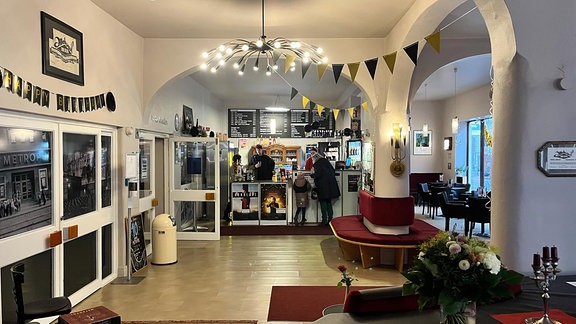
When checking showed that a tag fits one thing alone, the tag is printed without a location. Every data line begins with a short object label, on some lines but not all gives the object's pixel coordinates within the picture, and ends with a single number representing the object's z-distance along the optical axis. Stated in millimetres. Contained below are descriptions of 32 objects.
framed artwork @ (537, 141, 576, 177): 2889
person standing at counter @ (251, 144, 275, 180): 9492
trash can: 6117
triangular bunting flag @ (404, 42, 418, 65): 4539
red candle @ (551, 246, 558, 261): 2041
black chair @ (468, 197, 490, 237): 7668
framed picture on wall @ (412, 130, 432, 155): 12953
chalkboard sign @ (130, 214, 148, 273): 5707
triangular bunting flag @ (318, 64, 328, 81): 5213
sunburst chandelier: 4520
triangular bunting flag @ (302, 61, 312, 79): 5082
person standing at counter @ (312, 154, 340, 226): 8828
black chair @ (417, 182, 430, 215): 11015
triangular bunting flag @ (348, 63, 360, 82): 5395
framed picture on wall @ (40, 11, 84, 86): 3725
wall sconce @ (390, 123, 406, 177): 5684
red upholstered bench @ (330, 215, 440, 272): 5539
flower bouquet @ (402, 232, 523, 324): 1693
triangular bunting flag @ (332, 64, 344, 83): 5344
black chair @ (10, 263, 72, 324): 2713
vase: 1765
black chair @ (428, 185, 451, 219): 9894
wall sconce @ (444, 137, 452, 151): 12188
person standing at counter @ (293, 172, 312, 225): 9008
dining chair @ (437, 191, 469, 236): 8289
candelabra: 1979
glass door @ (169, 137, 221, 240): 7527
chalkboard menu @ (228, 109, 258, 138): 12594
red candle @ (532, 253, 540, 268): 1970
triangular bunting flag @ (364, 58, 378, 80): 5090
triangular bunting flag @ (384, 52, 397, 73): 4770
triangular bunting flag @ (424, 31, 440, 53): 4191
